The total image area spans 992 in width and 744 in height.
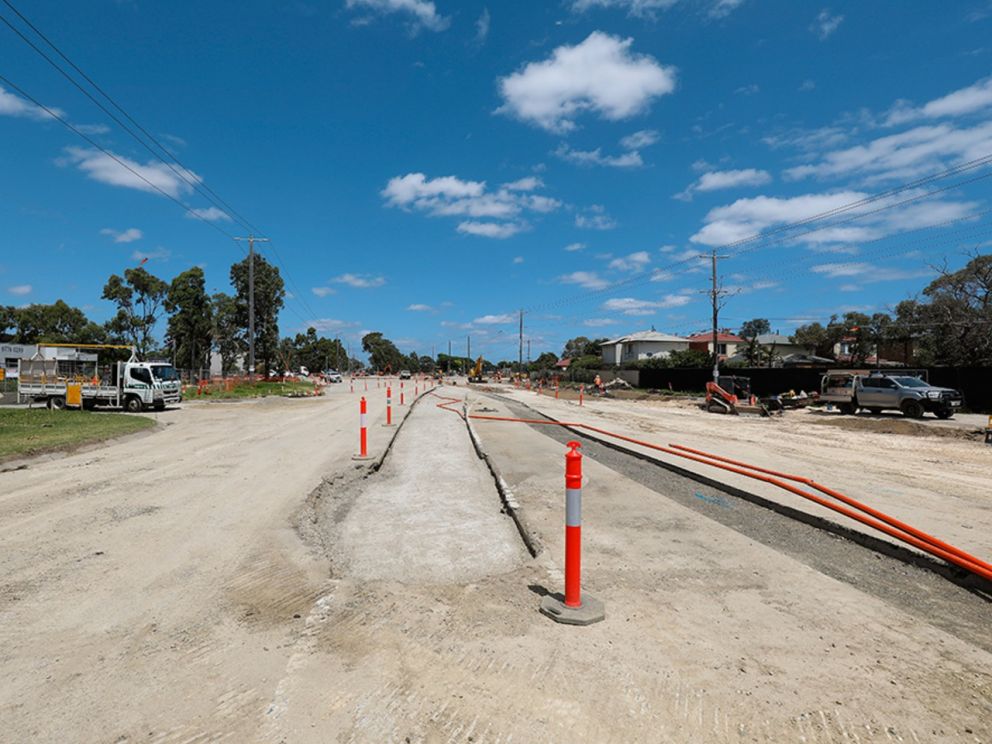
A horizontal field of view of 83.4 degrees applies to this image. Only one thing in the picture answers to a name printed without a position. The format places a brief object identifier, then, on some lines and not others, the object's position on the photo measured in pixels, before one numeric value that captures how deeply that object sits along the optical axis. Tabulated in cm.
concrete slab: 501
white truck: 2497
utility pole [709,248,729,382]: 4329
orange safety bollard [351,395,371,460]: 1107
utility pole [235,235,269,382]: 3756
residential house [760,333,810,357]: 8638
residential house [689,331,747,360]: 9681
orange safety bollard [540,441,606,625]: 396
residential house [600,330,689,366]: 9269
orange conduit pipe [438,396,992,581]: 478
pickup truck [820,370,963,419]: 2292
